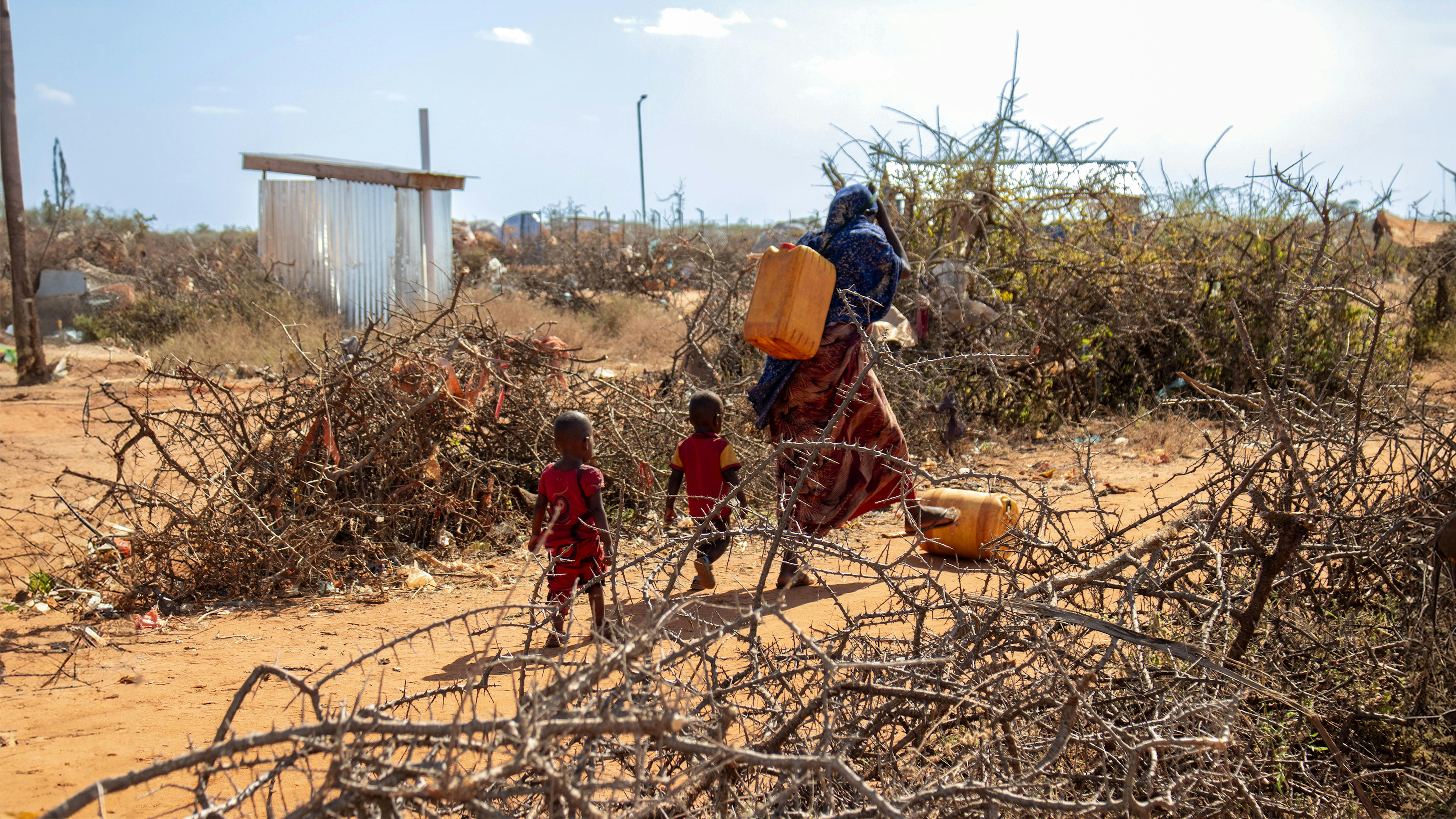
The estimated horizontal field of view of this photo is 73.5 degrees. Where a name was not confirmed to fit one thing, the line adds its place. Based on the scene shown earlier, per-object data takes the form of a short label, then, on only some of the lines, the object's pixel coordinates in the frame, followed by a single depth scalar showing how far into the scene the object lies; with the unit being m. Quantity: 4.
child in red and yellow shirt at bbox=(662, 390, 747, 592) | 4.43
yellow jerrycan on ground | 4.84
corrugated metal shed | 13.02
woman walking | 4.39
